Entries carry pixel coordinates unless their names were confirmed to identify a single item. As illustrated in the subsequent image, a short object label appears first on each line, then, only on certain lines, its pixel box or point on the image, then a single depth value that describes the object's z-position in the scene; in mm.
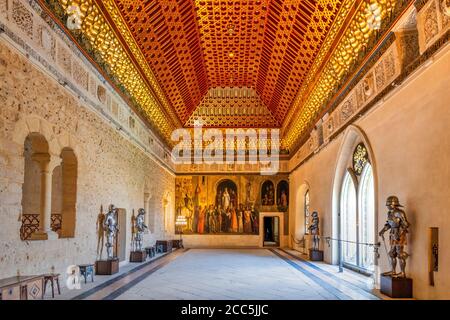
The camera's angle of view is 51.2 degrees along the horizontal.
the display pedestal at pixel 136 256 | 14242
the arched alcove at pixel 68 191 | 9305
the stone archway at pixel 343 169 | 9578
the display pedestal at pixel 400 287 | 7492
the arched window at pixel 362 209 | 11430
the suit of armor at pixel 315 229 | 15109
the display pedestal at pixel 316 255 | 14828
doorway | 28012
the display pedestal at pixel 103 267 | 10648
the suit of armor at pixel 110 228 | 10789
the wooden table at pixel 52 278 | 7184
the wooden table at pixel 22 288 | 5758
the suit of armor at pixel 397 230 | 7500
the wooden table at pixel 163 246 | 18158
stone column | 8109
